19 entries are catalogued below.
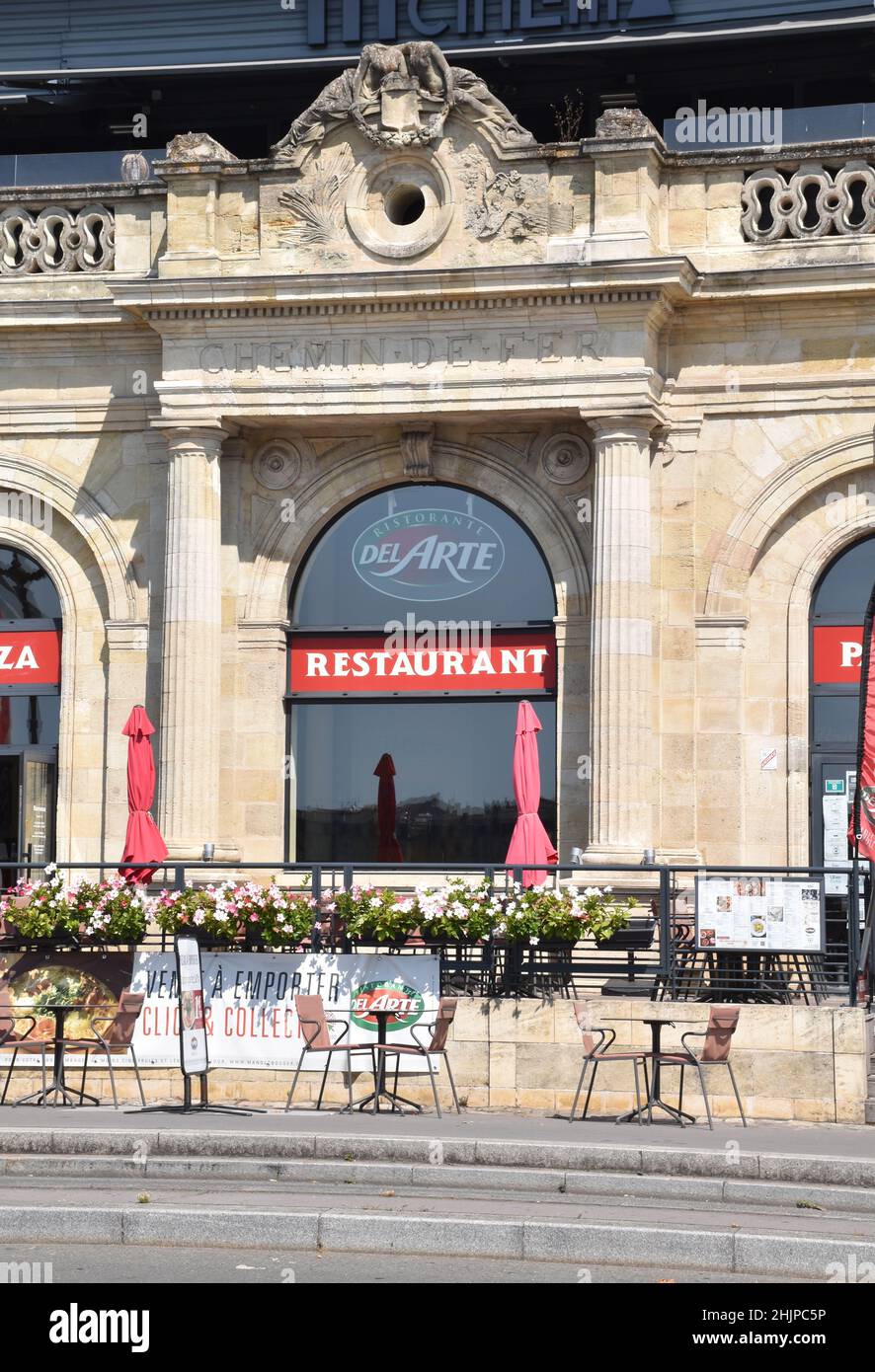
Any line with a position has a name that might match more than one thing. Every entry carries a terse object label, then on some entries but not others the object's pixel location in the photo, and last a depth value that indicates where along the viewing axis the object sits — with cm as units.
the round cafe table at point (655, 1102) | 1686
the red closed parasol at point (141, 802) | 2253
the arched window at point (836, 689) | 2423
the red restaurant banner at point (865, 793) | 1906
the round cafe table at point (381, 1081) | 1736
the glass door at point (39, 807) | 2616
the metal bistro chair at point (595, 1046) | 1698
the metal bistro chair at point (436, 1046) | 1716
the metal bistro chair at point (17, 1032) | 1784
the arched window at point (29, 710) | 2620
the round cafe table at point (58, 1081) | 1775
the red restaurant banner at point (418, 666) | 2505
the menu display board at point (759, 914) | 1850
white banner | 1888
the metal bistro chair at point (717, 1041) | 1702
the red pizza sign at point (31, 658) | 2639
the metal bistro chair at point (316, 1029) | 1741
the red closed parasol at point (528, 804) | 2209
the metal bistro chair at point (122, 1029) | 1867
